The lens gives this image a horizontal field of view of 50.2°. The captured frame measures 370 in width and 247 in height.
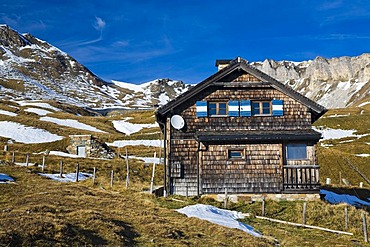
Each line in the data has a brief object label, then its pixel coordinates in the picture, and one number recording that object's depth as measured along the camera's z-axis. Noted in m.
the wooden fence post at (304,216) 18.78
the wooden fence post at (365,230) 16.49
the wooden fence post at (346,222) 18.67
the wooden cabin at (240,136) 24.45
